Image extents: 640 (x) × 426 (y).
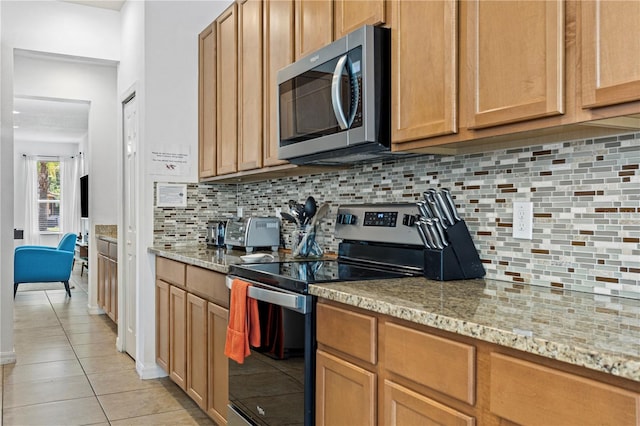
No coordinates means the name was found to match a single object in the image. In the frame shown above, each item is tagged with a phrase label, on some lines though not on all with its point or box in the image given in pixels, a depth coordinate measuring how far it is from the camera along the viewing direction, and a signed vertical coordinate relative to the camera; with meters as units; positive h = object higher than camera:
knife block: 1.82 -0.17
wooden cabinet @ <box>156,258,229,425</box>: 2.58 -0.68
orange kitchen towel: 2.10 -0.46
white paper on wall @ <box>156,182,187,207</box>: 3.63 +0.10
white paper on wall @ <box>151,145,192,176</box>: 3.62 +0.33
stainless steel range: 1.79 -0.31
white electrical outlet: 1.76 -0.04
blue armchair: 6.69 -0.71
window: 10.94 +0.28
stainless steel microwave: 1.94 +0.43
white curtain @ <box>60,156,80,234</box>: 10.85 +0.24
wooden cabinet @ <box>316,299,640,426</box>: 0.93 -0.38
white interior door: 3.84 -0.07
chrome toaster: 3.24 -0.15
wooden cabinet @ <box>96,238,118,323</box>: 5.00 -0.68
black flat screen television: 7.48 +0.18
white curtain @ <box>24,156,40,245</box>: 10.67 +0.10
